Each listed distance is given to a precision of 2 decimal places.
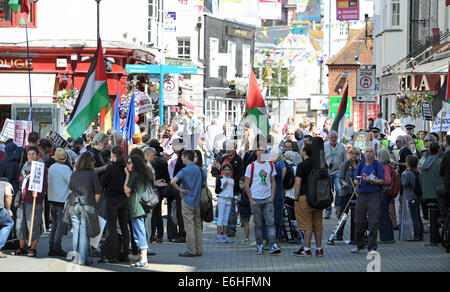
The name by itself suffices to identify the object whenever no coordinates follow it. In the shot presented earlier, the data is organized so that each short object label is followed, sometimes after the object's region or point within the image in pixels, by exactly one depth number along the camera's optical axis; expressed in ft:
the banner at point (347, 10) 204.33
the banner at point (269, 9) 223.92
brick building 240.53
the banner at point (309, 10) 344.28
